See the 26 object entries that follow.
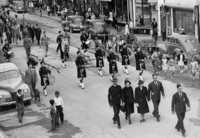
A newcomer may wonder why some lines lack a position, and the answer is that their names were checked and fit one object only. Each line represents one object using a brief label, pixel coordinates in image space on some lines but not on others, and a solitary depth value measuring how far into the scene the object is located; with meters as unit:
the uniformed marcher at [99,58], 24.06
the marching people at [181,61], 24.48
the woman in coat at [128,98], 16.11
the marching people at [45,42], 30.22
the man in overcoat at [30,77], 20.59
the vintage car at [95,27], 38.80
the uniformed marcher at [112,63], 23.02
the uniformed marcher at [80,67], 22.11
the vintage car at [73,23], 44.16
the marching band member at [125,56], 24.09
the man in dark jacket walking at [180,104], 15.00
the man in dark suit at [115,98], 15.98
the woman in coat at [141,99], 16.27
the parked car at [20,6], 68.47
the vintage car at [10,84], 19.77
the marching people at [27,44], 29.36
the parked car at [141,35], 32.53
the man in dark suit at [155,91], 16.39
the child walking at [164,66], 23.42
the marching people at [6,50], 29.34
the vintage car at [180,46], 26.83
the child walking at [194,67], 22.62
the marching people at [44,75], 21.23
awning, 34.69
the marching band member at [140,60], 22.99
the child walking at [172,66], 23.28
